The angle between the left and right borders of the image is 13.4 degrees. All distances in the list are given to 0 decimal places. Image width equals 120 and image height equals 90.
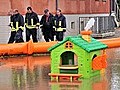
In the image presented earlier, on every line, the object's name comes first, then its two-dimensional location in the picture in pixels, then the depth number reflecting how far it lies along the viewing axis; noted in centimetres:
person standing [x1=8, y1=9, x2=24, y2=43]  2120
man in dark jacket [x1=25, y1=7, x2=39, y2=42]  2167
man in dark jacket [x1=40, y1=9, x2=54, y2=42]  2200
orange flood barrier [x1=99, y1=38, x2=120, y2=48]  2195
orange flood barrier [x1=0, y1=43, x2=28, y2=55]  1870
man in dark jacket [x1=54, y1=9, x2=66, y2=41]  2134
